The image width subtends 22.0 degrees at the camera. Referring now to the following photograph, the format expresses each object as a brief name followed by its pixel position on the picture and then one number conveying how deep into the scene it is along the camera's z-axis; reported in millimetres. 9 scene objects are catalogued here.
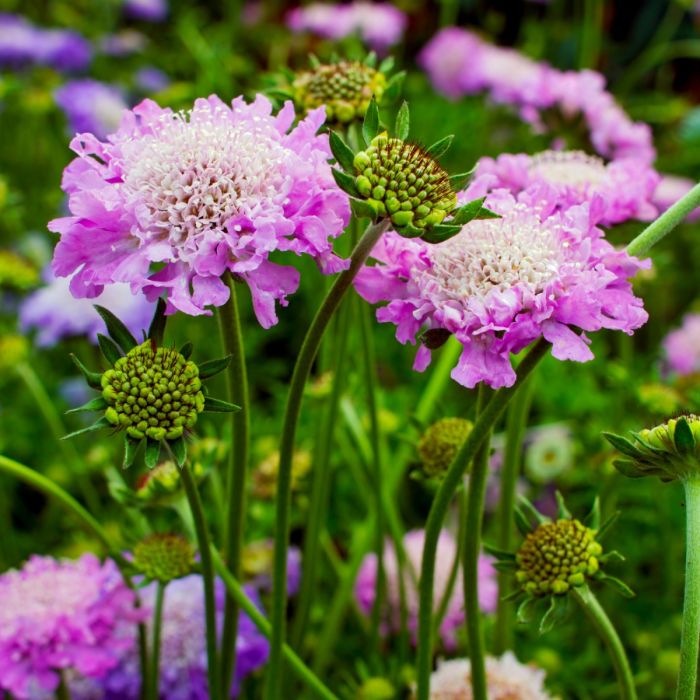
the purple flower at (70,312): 689
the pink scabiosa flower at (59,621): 447
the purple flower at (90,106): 956
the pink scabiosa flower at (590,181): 434
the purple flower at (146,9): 1284
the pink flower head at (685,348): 690
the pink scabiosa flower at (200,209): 371
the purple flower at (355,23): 1122
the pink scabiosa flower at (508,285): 372
